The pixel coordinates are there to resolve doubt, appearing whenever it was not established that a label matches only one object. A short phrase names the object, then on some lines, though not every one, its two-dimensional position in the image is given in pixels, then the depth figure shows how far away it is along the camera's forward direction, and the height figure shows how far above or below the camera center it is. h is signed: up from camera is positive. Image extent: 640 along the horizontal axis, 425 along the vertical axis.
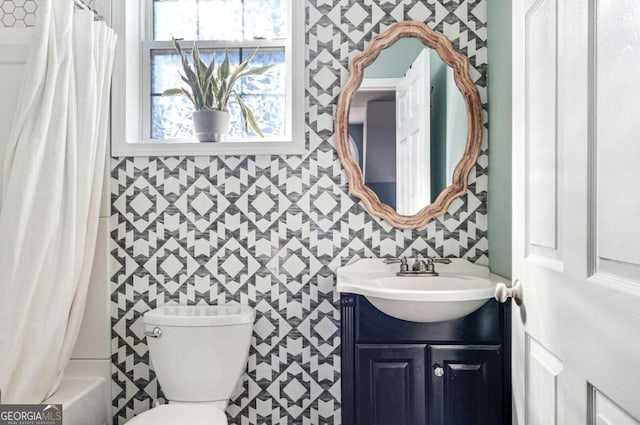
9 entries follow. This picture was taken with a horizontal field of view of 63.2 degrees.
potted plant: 2.20 +0.52
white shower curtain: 1.71 +0.04
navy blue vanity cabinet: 1.71 -0.52
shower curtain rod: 2.25 +0.86
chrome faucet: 2.05 -0.22
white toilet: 1.97 -0.54
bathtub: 1.89 -0.72
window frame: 2.21 +0.46
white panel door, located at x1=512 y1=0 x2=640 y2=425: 0.76 +0.00
